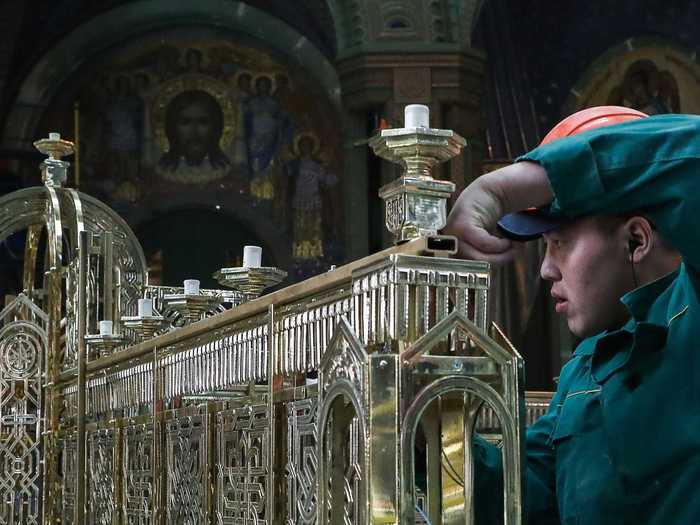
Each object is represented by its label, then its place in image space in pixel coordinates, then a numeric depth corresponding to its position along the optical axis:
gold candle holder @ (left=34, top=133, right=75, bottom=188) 7.79
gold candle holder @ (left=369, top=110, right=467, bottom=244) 2.53
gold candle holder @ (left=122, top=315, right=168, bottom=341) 5.62
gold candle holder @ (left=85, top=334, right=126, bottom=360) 6.23
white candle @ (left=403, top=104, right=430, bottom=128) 2.59
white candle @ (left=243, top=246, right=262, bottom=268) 4.62
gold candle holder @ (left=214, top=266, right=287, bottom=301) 4.61
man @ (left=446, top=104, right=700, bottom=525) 2.06
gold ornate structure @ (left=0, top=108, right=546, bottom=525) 2.46
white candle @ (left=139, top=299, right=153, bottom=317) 5.62
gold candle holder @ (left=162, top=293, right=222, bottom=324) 5.16
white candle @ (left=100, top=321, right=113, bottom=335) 6.42
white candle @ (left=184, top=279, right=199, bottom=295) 5.20
